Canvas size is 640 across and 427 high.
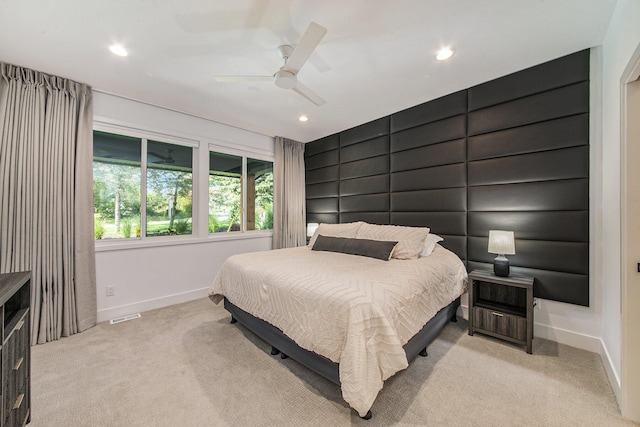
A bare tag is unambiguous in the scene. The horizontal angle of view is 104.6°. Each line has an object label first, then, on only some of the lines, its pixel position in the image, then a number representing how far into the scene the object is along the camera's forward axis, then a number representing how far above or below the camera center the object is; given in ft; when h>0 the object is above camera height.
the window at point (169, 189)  10.94 +1.13
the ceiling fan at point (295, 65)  5.28 +3.80
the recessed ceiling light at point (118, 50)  6.76 +4.57
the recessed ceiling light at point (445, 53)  6.97 +4.62
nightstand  7.00 -2.96
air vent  9.06 -3.95
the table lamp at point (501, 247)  7.47 -1.04
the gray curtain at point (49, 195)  7.46 +0.59
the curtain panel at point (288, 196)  14.44 +1.06
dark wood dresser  3.40 -2.12
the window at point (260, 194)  14.33 +1.15
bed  4.56 -2.05
